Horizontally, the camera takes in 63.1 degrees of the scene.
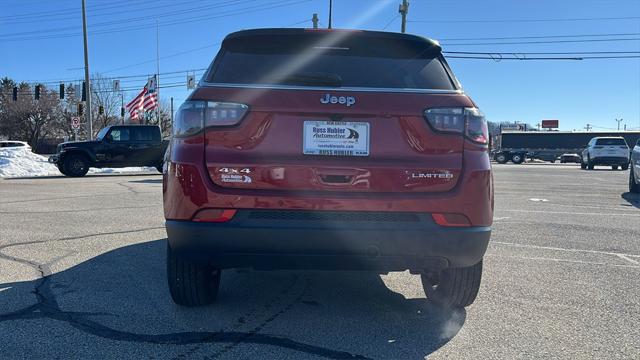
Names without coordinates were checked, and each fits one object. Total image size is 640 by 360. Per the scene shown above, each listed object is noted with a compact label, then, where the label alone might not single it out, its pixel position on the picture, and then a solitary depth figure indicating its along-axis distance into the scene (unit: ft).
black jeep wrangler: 60.44
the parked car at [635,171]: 38.30
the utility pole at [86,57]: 90.99
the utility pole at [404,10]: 101.84
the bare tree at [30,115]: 210.79
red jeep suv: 9.29
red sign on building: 317.42
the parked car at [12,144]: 114.62
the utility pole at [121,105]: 202.13
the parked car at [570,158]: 166.61
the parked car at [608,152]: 85.61
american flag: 107.49
